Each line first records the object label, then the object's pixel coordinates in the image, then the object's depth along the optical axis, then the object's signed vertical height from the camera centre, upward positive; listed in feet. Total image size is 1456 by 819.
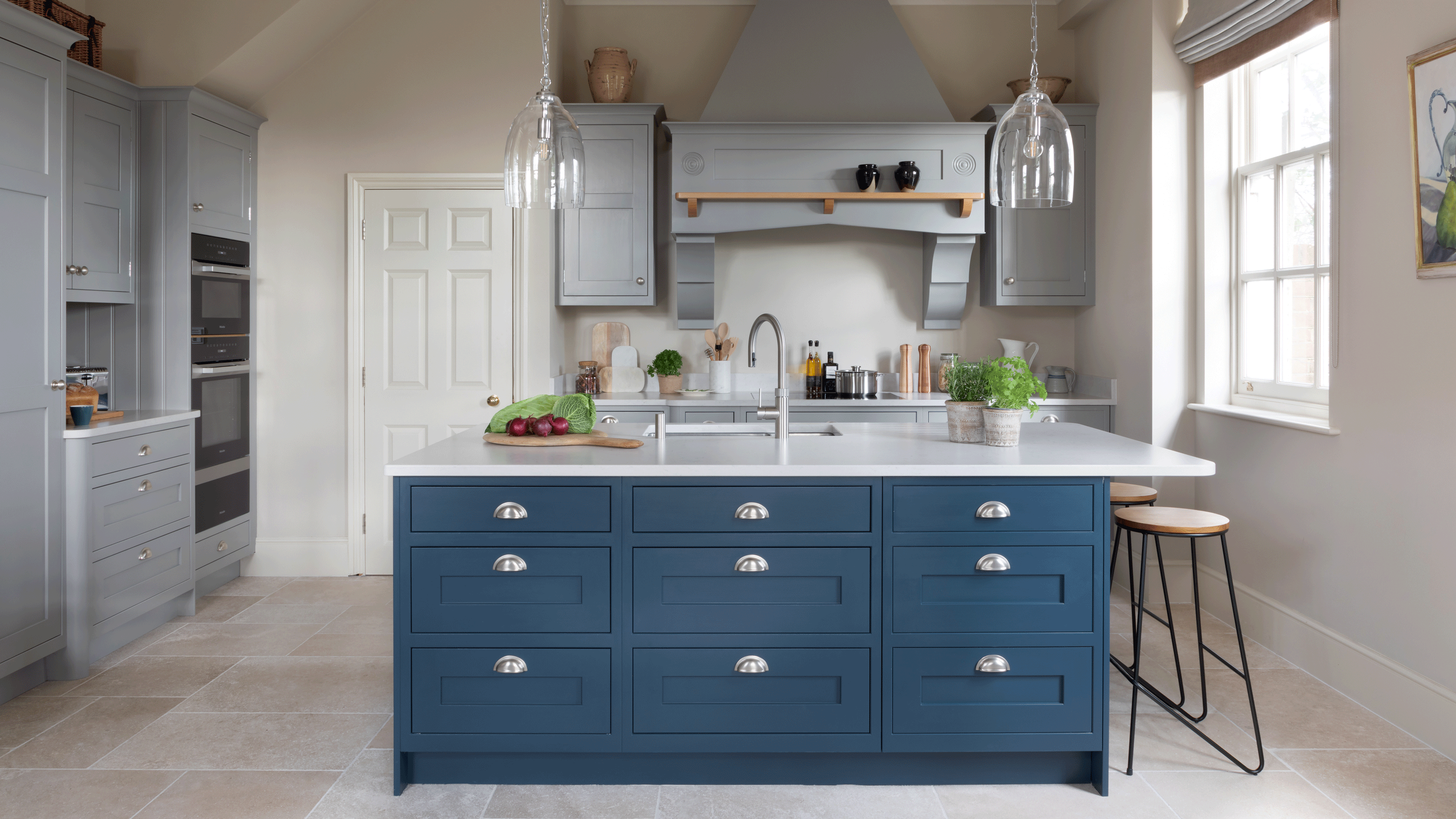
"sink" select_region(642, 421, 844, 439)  10.23 -0.39
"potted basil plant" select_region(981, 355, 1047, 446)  8.76 -0.02
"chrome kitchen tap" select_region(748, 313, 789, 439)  9.23 -0.14
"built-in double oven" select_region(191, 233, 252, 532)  13.58 +0.32
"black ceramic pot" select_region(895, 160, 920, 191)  14.76 +3.64
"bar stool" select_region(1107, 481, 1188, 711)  9.96 -1.11
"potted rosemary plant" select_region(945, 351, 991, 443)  9.10 -0.04
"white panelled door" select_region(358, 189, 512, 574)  15.35 +1.30
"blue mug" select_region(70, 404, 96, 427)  10.89 -0.23
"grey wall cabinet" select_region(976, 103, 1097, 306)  15.51 +2.60
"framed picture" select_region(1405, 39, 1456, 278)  8.57 +2.36
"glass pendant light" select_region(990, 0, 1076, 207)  7.11 +1.93
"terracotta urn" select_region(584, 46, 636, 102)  15.46 +5.54
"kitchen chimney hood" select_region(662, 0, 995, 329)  14.93 +4.33
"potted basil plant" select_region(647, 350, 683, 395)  16.07 +0.47
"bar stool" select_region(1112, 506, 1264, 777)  8.49 -1.24
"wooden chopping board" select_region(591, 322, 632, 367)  16.74 +1.06
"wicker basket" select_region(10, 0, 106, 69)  11.62 +4.93
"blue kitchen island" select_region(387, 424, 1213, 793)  7.88 -1.88
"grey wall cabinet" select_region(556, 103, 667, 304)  15.43 +3.07
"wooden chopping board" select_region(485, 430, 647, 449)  8.86 -0.44
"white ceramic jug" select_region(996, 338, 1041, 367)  16.08 +0.87
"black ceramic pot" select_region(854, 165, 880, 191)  14.74 +3.61
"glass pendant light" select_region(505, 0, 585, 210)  7.25 +1.94
